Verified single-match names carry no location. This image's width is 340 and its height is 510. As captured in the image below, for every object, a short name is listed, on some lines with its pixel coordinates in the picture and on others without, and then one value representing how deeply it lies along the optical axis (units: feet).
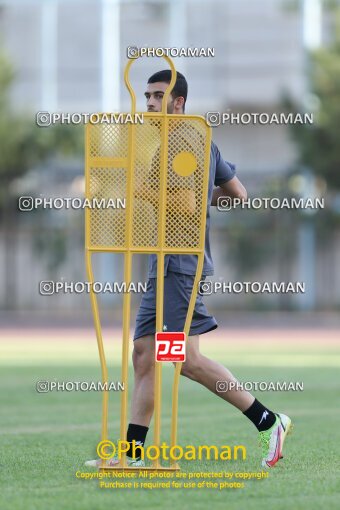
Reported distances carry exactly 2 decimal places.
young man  49.67
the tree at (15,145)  247.70
